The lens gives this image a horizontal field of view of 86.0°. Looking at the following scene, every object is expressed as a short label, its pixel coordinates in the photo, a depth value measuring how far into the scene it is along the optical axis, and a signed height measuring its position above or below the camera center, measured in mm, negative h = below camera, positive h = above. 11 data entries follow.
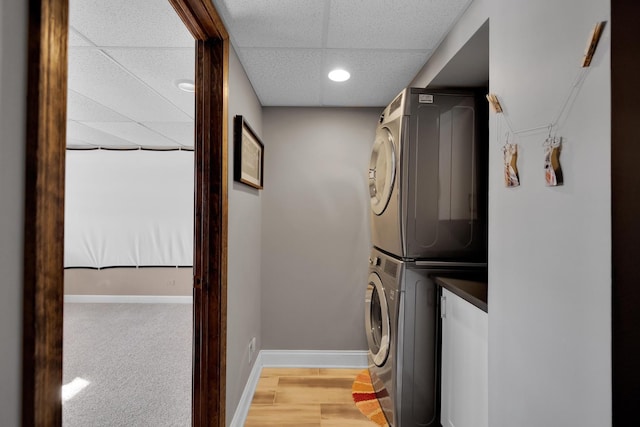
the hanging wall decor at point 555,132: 772 +238
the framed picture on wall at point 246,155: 1954 +396
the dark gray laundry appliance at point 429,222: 1916 -28
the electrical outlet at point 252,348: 2490 -980
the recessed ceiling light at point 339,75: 2219 +938
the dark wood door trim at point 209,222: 1637 -30
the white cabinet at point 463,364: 1445 -686
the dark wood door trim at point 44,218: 567 -5
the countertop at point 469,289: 1409 -338
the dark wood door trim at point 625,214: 714 +8
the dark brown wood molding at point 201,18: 1352 +840
